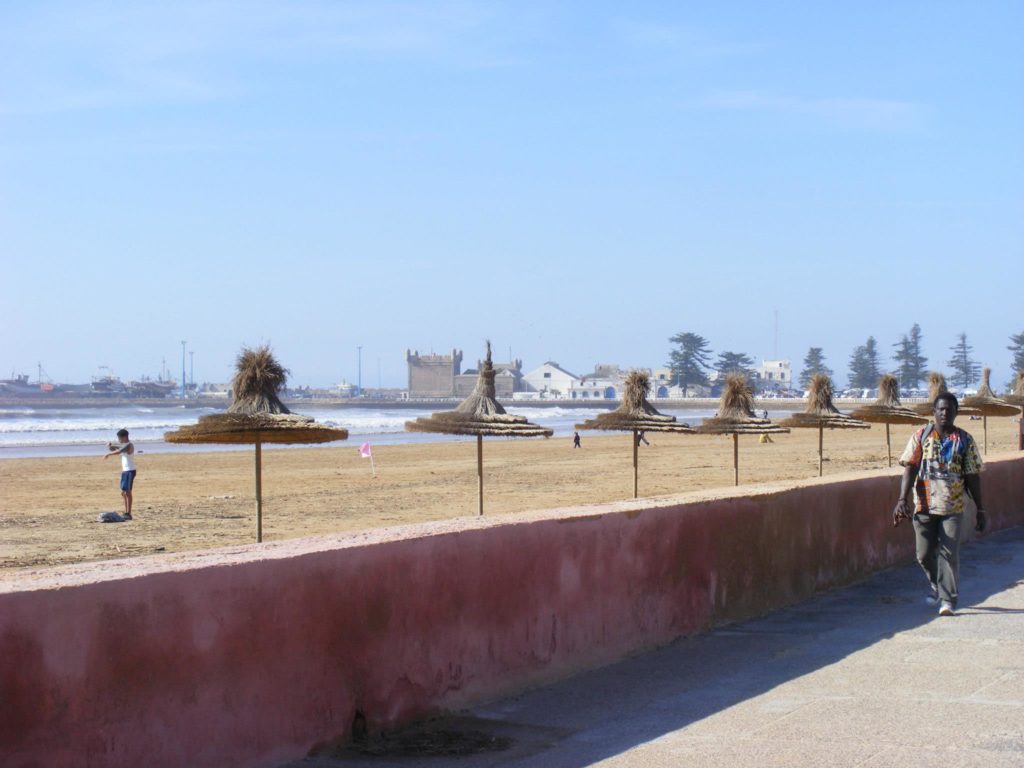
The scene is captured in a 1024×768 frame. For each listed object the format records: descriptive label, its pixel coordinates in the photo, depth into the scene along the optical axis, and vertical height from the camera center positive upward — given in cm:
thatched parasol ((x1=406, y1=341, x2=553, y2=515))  2070 -52
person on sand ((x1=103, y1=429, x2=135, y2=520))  2351 -122
